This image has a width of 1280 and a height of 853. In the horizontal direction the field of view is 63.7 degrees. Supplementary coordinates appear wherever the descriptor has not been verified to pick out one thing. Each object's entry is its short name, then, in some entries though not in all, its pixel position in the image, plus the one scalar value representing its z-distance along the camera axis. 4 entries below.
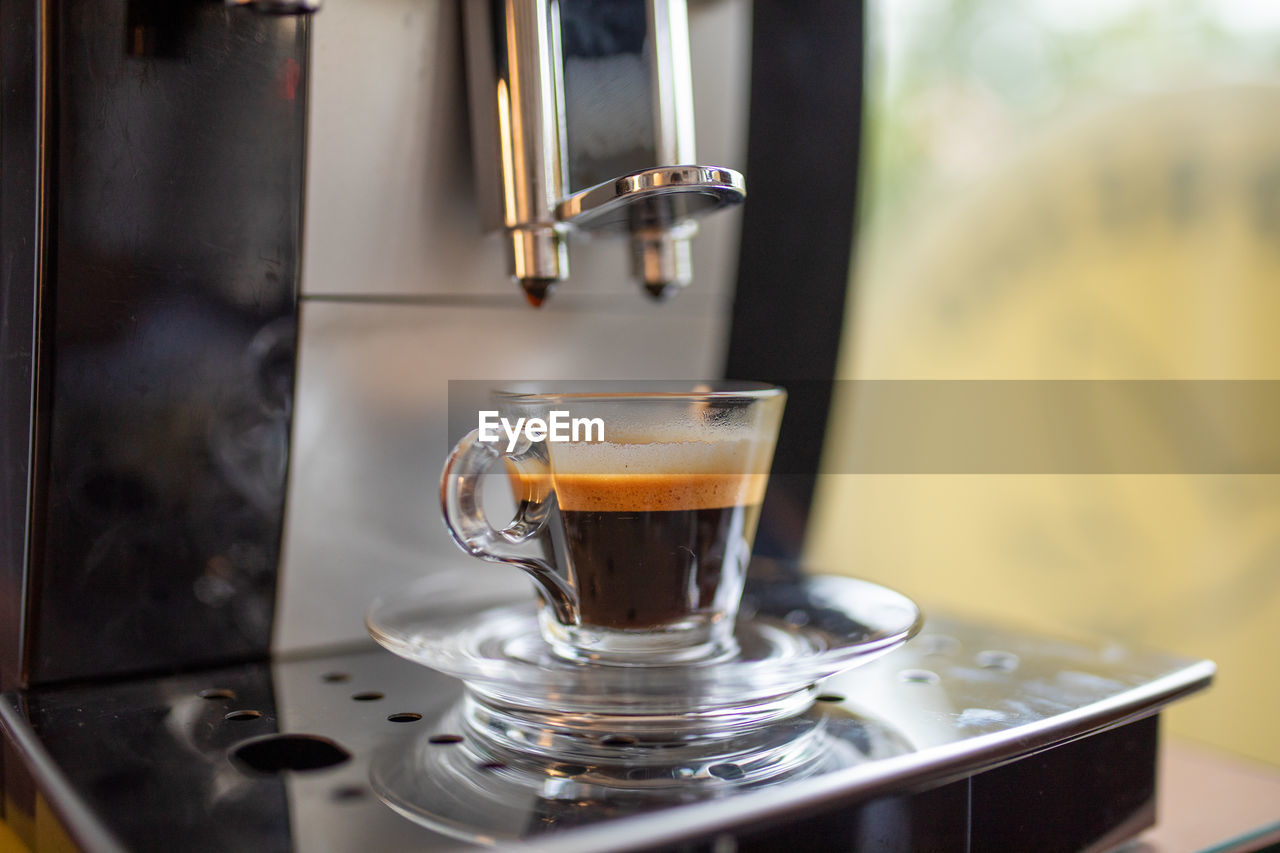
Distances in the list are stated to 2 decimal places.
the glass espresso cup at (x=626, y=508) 0.43
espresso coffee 0.44
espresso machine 0.35
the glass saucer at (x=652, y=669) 0.36
